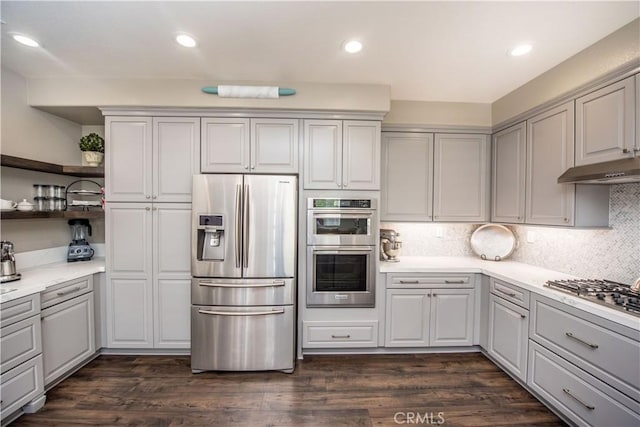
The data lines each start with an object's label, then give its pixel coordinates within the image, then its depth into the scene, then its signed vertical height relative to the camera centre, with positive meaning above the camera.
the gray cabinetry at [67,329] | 2.01 -1.02
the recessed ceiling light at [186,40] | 1.87 +1.23
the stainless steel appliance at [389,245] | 2.90 -0.40
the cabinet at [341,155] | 2.54 +0.54
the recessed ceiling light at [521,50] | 1.93 +1.23
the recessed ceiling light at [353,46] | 1.91 +1.23
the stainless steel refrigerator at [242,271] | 2.31 -0.56
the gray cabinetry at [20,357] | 1.69 -1.03
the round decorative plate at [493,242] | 2.94 -0.35
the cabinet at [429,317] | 2.62 -1.08
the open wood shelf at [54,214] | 2.11 -0.07
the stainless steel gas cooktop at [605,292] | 1.56 -0.54
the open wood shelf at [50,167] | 2.18 +0.37
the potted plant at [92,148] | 2.64 +0.60
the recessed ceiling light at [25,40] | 1.88 +1.23
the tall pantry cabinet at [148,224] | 2.50 -0.16
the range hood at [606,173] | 1.53 +0.25
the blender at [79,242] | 2.72 -0.38
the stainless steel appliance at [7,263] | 1.98 -0.44
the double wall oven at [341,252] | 2.53 -0.41
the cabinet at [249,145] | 2.51 +0.61
